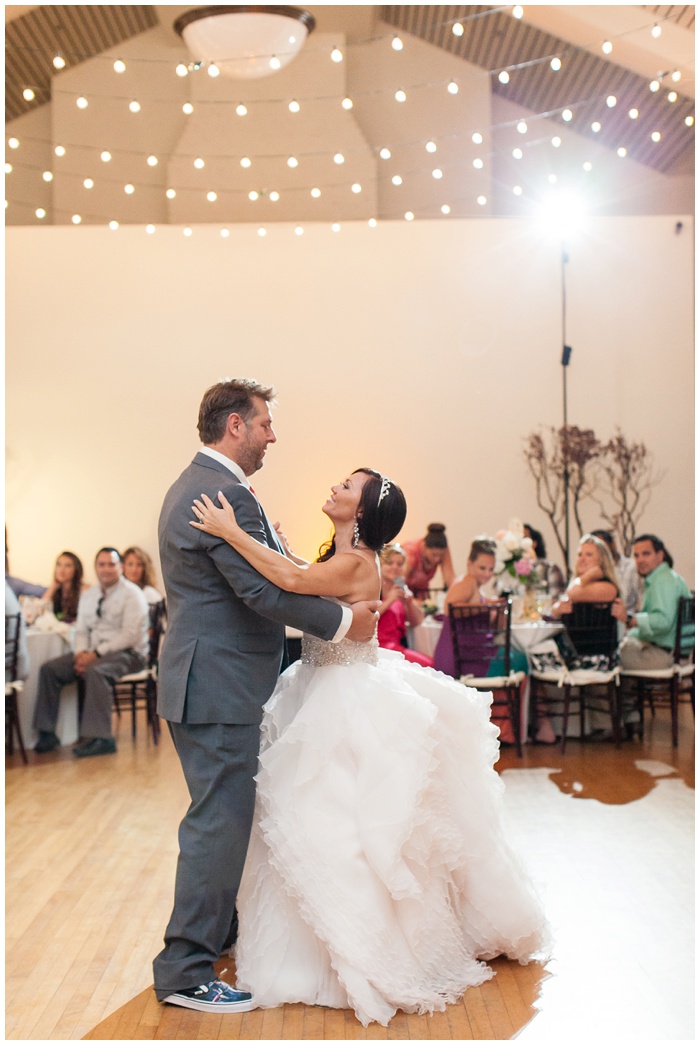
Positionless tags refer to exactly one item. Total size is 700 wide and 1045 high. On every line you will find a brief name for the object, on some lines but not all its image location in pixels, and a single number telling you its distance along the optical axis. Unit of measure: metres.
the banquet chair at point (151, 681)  7.41
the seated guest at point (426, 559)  8.52
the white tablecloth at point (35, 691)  7.18
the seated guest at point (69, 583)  7.83
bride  3.21
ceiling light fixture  8.55
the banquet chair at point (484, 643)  6.68
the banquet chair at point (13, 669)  6.74
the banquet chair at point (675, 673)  7.11
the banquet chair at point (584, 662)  6.96
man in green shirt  7.12
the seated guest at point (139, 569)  8.77
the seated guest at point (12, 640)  6.75
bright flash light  10.34
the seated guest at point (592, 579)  7.02
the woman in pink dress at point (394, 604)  6.32
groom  3.27
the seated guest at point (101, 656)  7.09
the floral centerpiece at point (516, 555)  7.32
